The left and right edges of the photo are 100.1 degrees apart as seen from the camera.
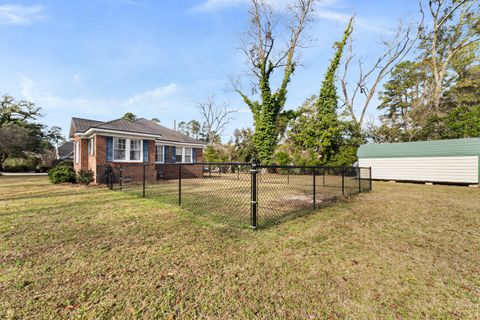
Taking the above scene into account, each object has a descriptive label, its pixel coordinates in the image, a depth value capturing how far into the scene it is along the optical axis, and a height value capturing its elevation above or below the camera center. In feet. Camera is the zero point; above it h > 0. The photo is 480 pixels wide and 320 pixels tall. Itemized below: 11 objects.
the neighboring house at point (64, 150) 88.34 +6.12
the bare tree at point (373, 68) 64.44 +32.51
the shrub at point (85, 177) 33.35 -2.28
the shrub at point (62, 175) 34.47 -1.99
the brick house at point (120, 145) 36.24 +3.59
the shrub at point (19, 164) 78.12 -0.16
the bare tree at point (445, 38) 55.42 +36.23
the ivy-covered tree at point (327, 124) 58.44 +11.17
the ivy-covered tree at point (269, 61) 59.52 +31.12
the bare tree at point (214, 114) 103.24 +25.15
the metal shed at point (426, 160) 35.09 +0.07
